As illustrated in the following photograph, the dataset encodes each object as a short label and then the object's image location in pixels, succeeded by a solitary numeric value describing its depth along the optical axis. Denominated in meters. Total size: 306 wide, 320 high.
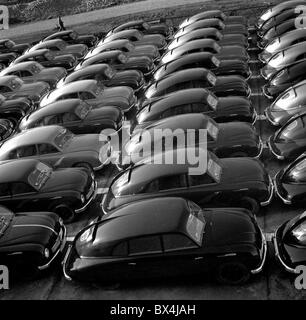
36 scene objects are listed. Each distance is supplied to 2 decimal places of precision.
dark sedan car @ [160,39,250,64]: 15.46
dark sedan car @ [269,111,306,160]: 10.34
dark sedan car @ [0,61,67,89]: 17.53
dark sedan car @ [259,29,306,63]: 14.80
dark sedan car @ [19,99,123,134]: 13.05
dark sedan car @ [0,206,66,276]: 8.73
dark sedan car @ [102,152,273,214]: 9.19
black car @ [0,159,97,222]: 10.27
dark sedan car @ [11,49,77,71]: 18.98
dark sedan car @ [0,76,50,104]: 16.31
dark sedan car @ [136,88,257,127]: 11.92
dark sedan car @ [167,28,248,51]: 16.91
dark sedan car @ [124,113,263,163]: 10.65
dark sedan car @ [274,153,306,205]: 9.06
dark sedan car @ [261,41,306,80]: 13.55
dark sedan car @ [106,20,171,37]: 20.77
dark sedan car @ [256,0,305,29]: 18.82
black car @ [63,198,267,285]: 7.72
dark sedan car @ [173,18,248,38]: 18.35
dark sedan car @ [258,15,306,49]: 16.80
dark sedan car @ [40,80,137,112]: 14.06
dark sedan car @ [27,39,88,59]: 20.08
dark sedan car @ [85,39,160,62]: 17.58
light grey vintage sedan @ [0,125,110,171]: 11.60
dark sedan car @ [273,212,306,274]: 7.58
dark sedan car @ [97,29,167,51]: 18.94
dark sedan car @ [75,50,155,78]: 16.55
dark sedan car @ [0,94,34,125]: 15.41
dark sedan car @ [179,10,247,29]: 19.81
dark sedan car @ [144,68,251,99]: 13.09
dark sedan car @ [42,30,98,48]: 21.83
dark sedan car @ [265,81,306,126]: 11.48
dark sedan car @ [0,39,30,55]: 23.05
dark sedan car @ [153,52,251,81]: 14.38
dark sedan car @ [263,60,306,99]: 12.80
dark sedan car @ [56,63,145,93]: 15.38
